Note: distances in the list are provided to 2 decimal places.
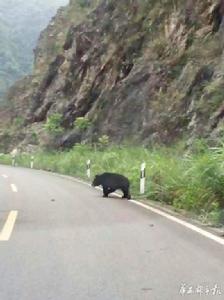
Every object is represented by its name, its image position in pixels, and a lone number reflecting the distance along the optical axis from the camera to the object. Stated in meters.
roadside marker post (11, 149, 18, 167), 42.82
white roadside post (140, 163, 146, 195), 15.71
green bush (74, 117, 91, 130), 35.84
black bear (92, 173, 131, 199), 15.02
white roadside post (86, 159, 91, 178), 24.12
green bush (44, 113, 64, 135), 39.94
